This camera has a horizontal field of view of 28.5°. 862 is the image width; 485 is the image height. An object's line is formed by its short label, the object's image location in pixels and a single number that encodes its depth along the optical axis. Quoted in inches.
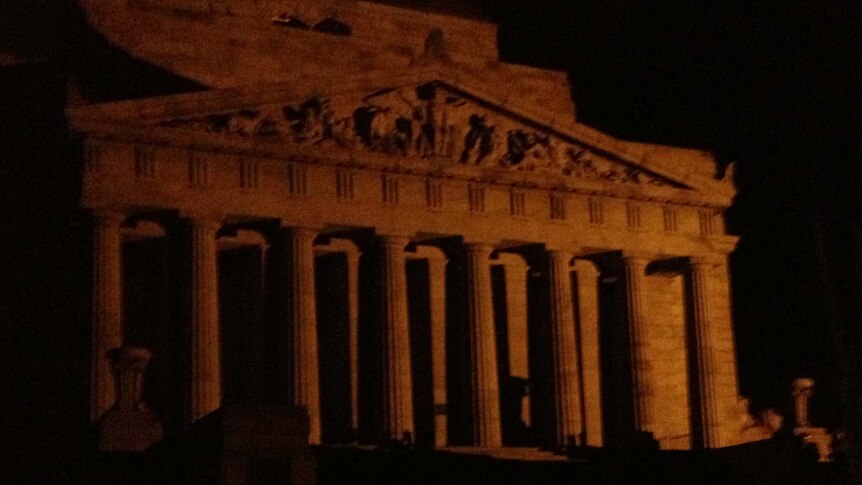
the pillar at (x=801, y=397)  1529.3
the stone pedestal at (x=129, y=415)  1231.5
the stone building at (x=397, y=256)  1422.2
